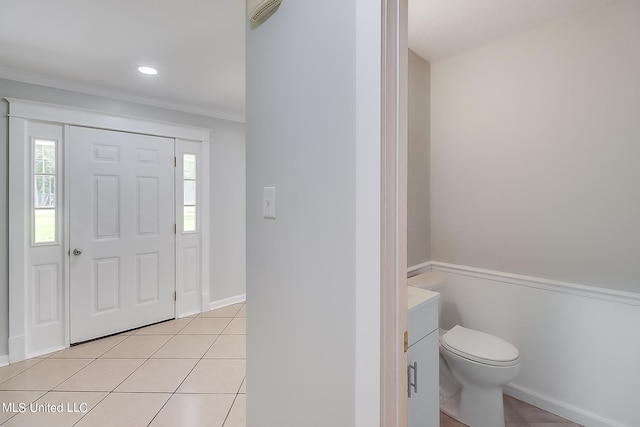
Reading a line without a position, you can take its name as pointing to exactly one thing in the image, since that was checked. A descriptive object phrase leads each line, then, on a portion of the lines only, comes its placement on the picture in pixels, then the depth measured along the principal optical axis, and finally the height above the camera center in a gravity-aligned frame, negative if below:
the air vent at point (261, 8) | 1.16 +0.82
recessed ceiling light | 2.41 +1.19
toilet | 1.62 -0.89
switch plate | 1.19 +0.05
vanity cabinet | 1.25 -0.64
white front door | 2.76 -0.16
